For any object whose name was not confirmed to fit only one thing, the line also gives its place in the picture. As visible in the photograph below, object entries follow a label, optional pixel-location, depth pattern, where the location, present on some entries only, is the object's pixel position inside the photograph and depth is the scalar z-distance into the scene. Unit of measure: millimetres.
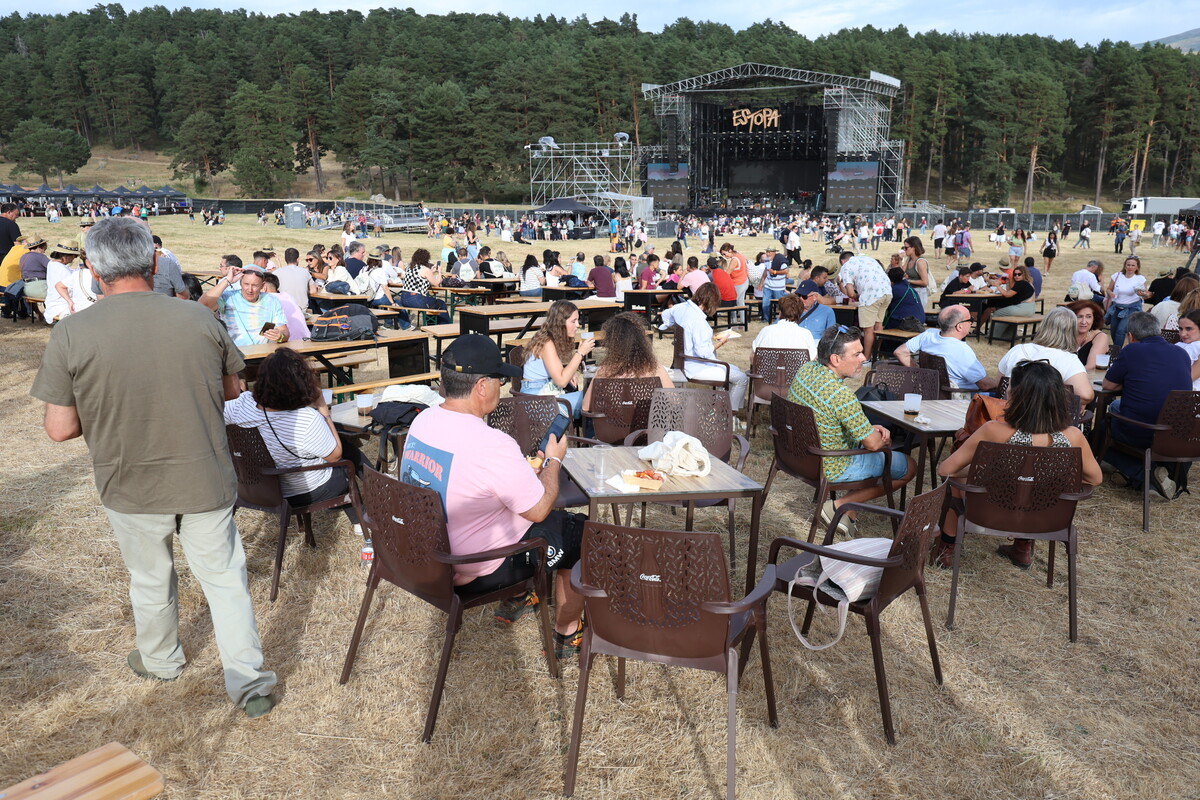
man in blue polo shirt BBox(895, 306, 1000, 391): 5520
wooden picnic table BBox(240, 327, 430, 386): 6203
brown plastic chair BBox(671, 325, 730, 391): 6129
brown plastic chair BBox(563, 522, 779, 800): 2172
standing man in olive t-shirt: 2330
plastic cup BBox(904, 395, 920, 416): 4379
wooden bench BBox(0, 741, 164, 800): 1449
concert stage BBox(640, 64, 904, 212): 44469
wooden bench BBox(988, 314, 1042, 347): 10047
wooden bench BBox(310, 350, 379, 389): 6821
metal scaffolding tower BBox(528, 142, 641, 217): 51531
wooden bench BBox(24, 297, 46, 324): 11570
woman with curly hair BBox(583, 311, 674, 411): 4594
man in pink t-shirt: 2543
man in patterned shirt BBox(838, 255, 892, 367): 8859
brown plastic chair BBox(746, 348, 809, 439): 5789
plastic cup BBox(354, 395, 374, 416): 4355
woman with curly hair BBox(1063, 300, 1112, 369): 5730
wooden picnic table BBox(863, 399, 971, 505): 4105
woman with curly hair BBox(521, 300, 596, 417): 4918
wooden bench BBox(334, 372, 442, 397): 6011
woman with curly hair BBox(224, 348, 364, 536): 3467
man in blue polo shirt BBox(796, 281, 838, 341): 7453
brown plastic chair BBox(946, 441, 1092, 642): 3279
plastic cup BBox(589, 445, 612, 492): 3010
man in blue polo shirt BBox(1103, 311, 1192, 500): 4605
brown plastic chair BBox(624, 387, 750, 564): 4145
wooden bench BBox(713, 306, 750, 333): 11406
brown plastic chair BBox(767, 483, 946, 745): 2559
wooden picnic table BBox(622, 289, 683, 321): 10975
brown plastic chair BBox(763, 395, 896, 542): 3908
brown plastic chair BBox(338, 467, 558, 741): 2531
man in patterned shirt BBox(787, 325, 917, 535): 3867
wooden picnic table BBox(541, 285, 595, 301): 11258
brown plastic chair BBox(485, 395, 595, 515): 4000
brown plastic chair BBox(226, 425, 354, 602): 3451
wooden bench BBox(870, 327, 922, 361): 8453
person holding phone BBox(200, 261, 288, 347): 6184
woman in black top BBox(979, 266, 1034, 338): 10359
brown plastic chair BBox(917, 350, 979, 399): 5473
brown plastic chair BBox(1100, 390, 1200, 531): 4371
